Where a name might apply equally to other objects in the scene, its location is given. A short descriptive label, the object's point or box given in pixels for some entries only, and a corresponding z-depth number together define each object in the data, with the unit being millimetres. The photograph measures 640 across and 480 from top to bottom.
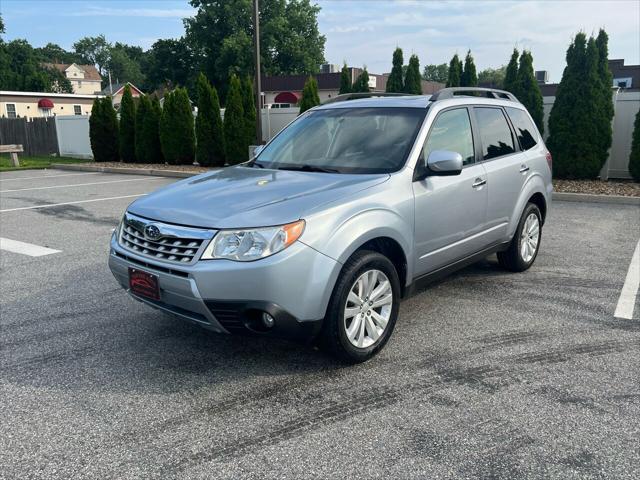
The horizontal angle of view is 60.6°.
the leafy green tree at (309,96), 18125
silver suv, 3258
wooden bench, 21422
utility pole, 17531
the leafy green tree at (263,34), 54844
